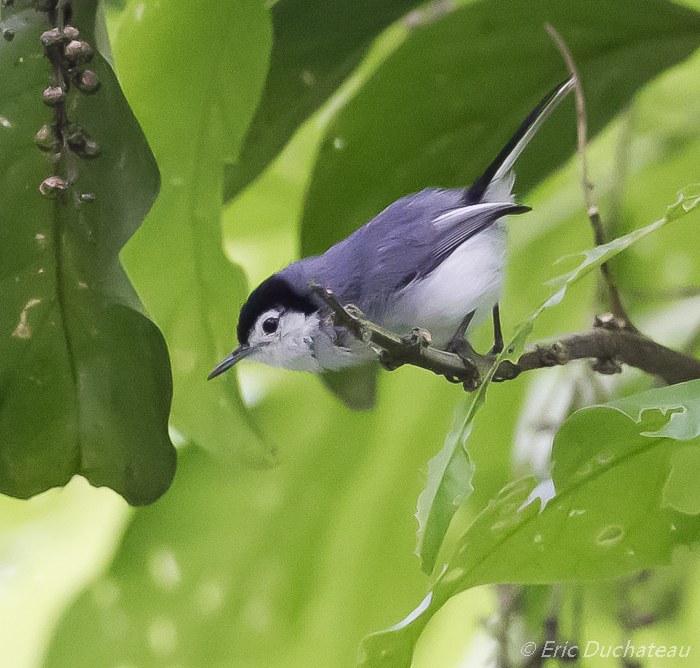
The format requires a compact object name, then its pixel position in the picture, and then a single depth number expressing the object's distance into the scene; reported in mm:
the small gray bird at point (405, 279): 2836
